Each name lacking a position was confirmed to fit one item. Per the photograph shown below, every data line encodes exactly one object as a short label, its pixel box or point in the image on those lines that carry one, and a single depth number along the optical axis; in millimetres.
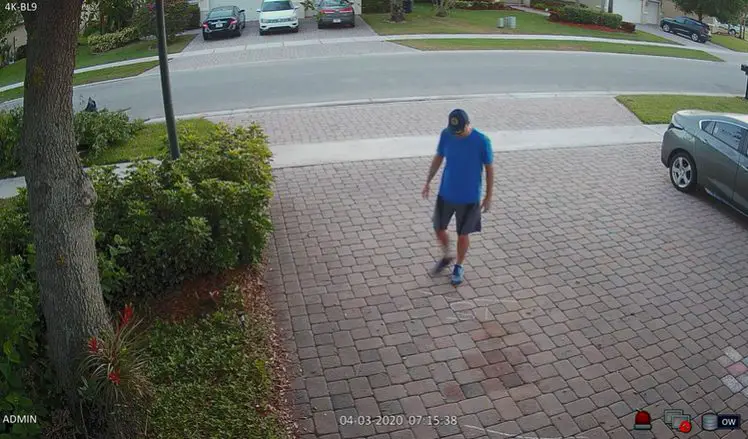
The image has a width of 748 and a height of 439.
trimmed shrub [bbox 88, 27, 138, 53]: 28642
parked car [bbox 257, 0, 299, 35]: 29062
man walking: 6457
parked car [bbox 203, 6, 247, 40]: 28344
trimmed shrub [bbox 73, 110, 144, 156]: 11550
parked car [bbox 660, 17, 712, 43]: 36688
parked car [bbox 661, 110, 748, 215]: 8656
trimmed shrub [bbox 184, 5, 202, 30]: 32122
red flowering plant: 4578
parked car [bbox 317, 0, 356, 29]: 29702
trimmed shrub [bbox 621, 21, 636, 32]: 34906
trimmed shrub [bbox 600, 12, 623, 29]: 34812
